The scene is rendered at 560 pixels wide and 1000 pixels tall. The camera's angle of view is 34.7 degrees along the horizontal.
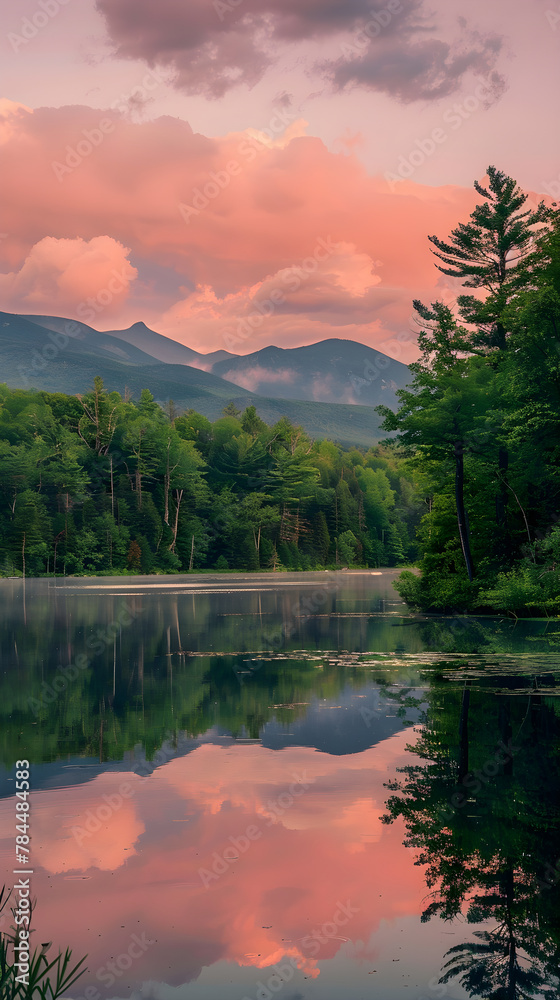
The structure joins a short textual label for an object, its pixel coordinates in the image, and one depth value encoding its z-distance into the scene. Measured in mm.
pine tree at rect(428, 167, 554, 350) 49938
